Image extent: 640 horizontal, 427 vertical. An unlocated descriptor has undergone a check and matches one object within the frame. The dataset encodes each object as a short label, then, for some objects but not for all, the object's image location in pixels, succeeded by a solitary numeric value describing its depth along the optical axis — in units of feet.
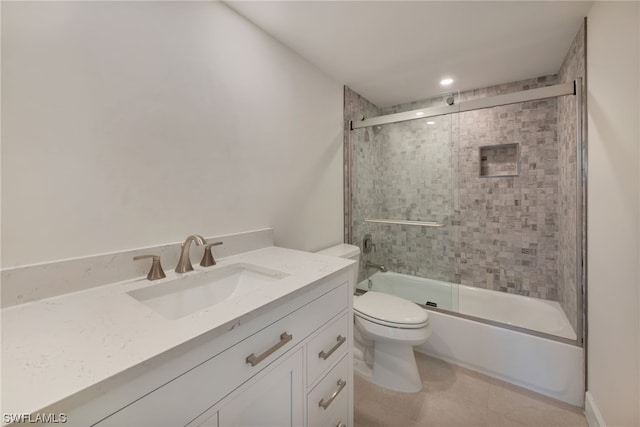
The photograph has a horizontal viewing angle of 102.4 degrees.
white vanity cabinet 1.76
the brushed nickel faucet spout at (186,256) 3.44
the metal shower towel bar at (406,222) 7.62
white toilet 5.21
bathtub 5.09
